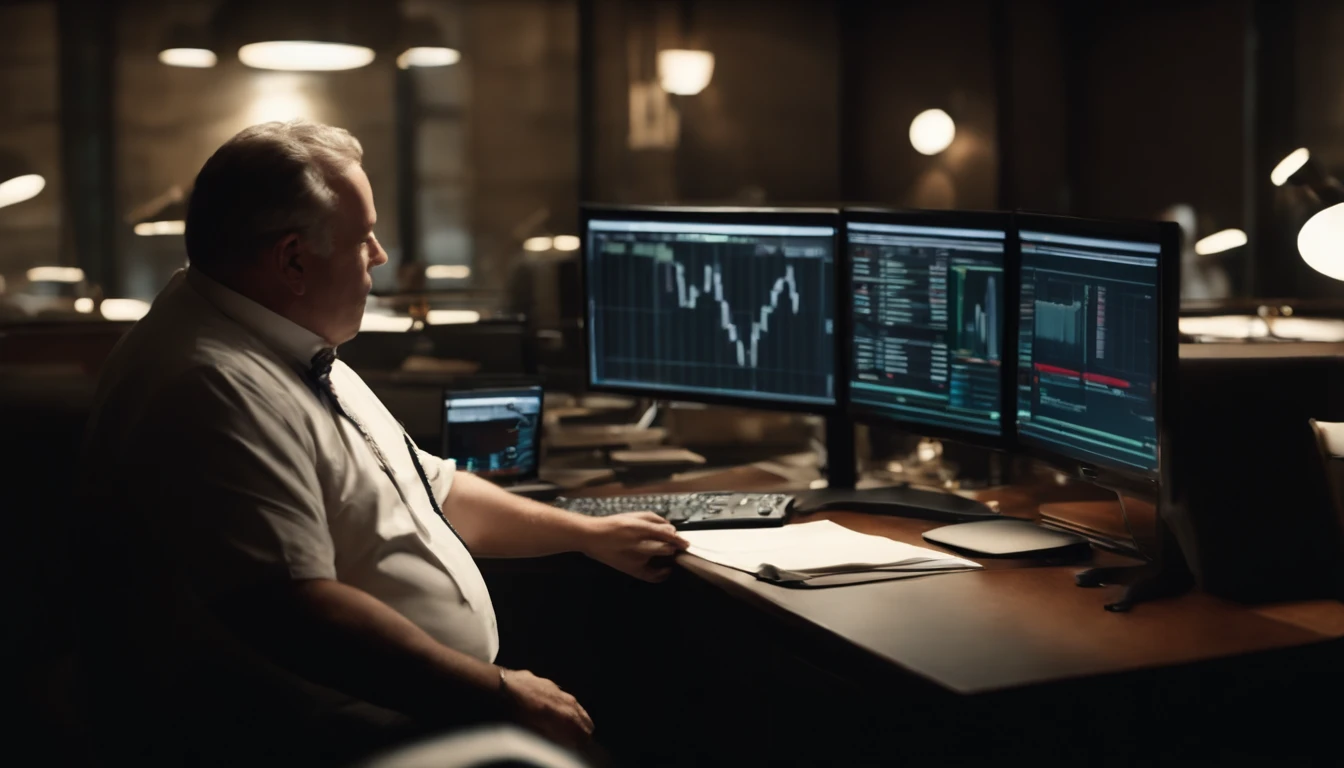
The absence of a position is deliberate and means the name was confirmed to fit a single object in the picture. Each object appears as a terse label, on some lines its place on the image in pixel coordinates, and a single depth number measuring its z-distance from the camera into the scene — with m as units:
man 1.44
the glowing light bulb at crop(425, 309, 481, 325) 5.76
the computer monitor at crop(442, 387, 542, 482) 2.44
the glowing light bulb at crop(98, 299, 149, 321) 6.07
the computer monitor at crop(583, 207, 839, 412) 2.40
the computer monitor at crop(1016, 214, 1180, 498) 1.68
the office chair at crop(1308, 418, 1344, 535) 1.59
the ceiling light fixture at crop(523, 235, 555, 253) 6.67
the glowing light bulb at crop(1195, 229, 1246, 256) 5.21
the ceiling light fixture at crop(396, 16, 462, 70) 6.41
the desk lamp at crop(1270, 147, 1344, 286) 2.30
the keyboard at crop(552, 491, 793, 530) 2.13
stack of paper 1.80
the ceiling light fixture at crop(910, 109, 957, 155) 6.18
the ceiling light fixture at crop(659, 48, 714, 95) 6.47
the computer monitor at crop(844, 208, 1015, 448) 2.06
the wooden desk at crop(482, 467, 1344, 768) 1.39
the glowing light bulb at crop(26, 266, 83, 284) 6.05
